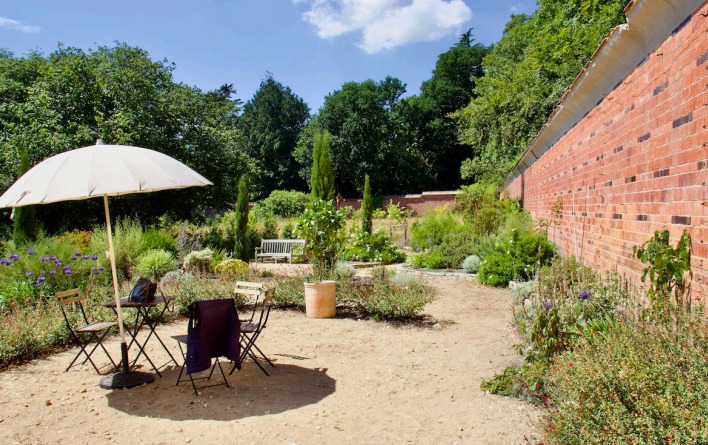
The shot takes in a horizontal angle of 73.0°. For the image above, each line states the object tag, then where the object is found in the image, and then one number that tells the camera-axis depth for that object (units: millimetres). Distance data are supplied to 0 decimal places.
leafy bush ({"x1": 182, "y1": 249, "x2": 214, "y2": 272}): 11445
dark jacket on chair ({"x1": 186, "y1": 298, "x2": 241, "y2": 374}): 3992
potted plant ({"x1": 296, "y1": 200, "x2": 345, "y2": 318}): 7785
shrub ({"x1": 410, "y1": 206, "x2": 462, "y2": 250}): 14047
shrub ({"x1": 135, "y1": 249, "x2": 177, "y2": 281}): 10000
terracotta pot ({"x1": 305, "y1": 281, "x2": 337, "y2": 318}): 7273
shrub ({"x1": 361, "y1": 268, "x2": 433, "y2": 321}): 6852
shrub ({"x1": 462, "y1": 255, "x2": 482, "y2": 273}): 11258
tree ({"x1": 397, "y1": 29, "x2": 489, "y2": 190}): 38156
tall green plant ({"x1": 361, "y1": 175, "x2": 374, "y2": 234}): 16938
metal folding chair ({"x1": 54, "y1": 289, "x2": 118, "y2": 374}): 4669
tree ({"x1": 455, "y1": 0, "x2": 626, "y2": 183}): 16672
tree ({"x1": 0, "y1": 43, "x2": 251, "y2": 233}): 15109
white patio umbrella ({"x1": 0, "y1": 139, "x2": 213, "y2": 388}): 3871
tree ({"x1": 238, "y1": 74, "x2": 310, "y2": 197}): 39156
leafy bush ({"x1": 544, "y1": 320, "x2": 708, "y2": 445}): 2105
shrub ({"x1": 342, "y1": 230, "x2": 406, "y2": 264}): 14398
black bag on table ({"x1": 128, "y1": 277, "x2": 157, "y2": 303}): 4676
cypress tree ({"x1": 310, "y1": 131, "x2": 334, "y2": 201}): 14828
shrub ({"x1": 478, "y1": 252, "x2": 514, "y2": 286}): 9609
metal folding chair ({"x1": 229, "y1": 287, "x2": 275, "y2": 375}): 4664
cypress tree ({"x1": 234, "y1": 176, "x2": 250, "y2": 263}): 14883
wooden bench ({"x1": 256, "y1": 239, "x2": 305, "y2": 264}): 14719
